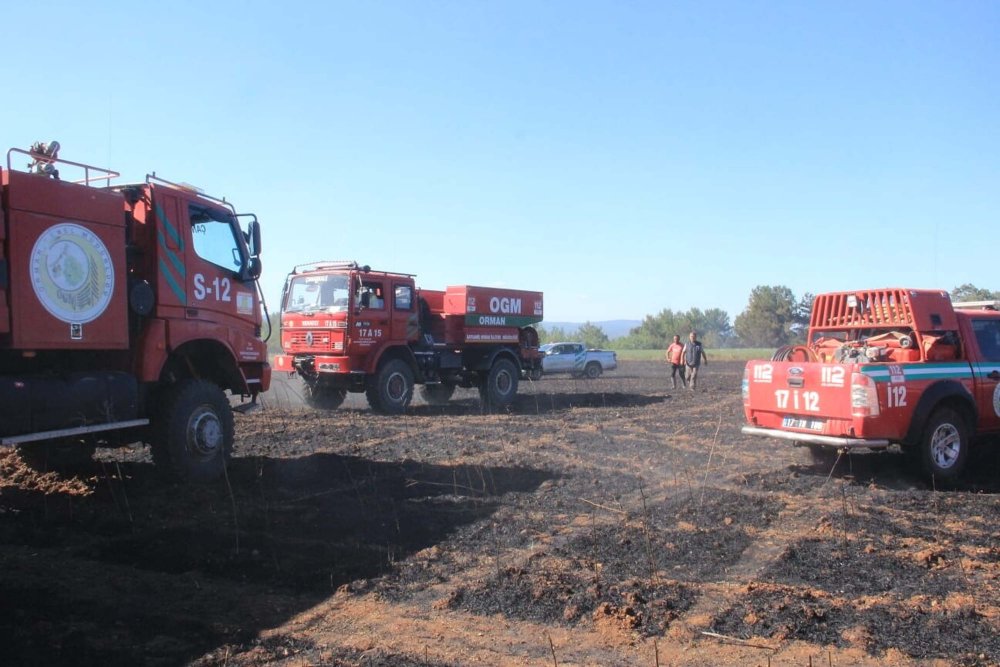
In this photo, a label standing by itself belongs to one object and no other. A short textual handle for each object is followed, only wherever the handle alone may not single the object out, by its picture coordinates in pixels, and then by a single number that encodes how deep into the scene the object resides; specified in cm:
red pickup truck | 791
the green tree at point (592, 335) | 9565
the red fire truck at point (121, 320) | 662
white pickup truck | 3234
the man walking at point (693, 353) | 2155
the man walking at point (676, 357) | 2295
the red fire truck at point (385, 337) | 1512
